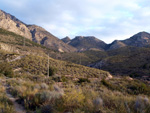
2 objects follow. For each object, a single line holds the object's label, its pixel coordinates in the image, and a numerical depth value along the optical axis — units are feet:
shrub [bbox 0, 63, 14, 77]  64.64
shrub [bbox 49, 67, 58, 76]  103.54
